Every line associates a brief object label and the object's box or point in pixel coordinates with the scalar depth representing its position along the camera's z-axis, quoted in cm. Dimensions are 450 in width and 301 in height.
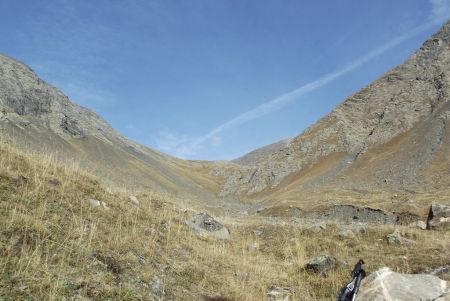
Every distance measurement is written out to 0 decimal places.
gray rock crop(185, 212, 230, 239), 1323
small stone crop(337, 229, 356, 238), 1419
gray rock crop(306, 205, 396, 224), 2956
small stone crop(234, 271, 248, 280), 841
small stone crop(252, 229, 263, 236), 1693
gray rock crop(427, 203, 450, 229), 1742
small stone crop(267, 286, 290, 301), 766
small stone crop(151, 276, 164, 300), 627
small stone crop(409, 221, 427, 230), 1812
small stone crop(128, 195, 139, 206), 1216
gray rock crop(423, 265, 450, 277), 845
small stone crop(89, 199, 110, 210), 931
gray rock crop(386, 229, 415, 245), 1245
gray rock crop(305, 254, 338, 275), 972
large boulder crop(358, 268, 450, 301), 628
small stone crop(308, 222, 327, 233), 1570
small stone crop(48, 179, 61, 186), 930
